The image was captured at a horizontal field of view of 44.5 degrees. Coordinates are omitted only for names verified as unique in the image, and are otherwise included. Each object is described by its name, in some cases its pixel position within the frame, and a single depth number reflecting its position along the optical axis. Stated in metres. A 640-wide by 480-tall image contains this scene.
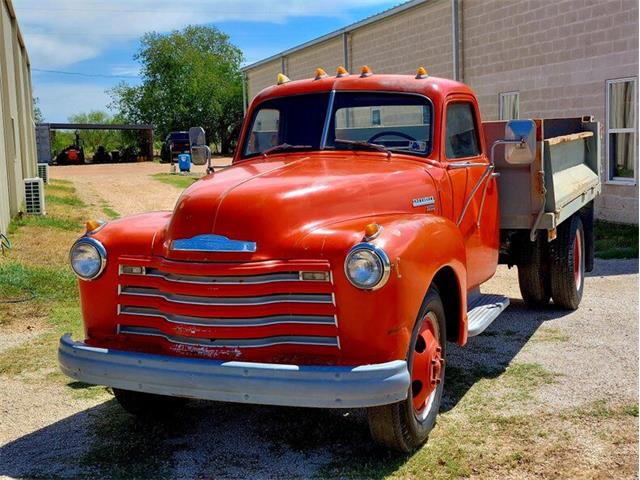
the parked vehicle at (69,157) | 47.60
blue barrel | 31.88
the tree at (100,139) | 63.91
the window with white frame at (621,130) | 12.87
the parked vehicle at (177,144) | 41.38
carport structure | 35.78
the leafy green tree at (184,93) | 54.97
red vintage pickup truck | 3.84
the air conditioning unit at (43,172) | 26.67
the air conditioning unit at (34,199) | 16.62
